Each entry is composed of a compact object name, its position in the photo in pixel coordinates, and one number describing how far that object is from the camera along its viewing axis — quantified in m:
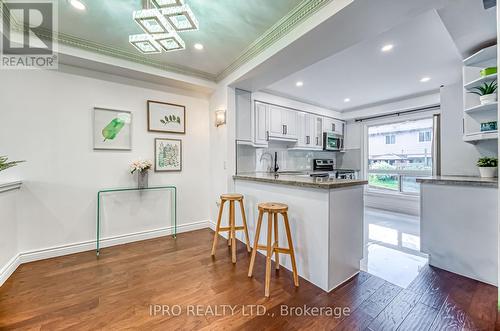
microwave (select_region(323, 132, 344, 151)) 5.08
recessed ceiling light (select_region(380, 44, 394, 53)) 2.36
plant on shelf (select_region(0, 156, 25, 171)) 1.46
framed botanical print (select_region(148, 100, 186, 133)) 3.06
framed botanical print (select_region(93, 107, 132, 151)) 2.70
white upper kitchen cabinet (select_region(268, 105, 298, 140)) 4.05
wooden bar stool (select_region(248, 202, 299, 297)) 1.82
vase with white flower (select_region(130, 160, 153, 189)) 2.82
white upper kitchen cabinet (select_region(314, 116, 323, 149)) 4.92
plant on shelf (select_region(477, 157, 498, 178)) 2.17
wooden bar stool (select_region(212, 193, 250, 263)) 2.48
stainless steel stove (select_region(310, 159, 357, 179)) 5.24
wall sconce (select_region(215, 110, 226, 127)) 3.11
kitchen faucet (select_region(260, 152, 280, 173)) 4.42
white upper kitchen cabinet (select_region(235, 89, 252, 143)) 3.22
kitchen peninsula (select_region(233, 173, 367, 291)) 1.81
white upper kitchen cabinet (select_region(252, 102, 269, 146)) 3.76
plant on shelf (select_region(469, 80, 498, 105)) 2.01
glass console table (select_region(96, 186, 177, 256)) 2.59
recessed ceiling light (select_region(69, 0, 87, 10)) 1.75
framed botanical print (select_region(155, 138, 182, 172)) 3.12
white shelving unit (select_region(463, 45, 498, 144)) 2.04
